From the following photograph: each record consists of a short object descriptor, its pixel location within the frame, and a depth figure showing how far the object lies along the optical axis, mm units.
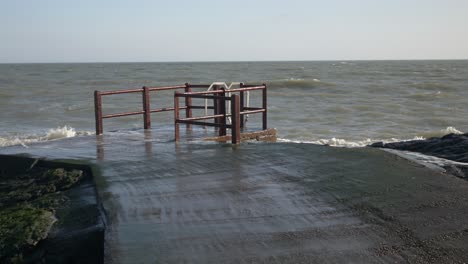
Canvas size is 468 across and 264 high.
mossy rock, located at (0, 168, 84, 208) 6711
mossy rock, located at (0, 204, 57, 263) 4926
